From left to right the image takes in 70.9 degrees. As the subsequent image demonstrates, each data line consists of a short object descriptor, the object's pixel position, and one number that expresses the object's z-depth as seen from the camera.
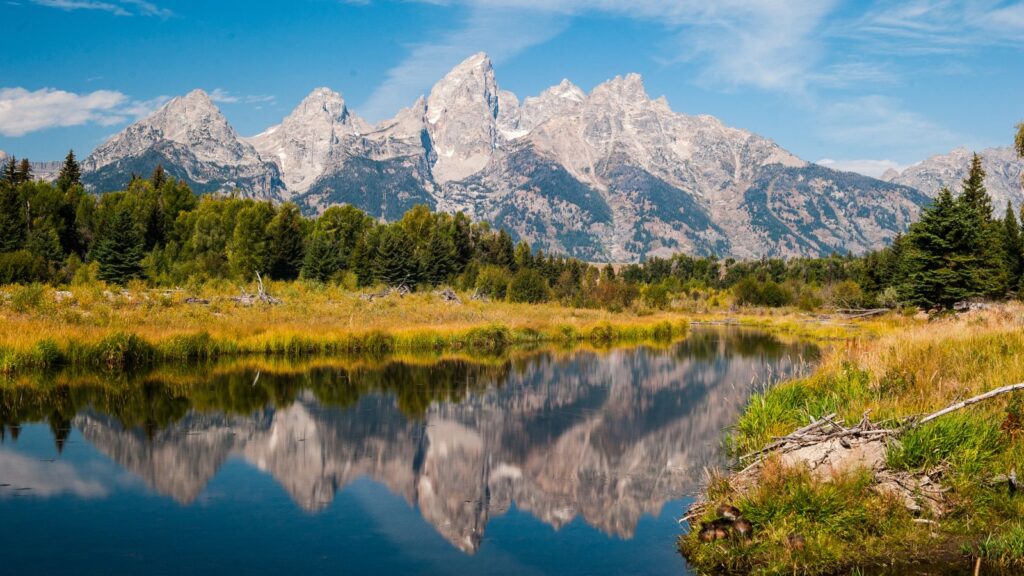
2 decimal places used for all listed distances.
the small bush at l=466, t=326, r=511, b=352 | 45.62
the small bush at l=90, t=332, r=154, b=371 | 30.38
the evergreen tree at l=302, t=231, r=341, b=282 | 80.56
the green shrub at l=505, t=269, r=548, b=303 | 79.56
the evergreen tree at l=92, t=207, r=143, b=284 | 63.81
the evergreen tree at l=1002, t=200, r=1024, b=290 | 70.19
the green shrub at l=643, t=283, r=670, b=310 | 94.31
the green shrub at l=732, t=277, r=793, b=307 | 114.19
